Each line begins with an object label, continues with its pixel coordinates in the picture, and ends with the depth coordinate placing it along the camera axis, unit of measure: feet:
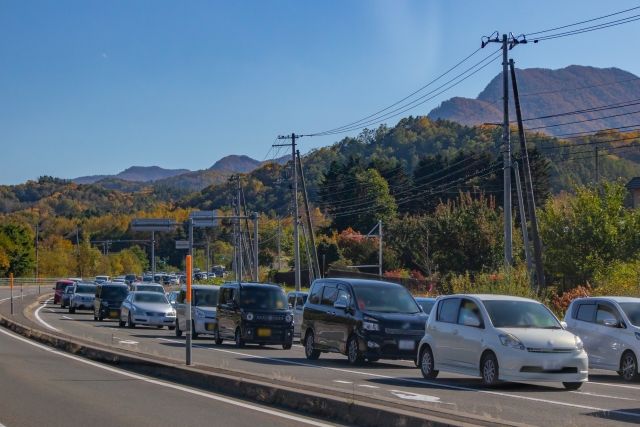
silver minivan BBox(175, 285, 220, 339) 110.73
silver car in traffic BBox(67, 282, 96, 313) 175.22
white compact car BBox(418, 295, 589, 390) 55.52
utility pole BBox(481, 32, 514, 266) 123.65
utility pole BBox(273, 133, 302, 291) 192.13
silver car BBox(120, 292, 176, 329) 129.70
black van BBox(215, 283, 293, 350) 93.76
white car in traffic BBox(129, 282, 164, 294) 157.11
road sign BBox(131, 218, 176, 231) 190.70
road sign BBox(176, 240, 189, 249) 183.13
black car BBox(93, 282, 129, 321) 148.87
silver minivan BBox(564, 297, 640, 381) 65.92
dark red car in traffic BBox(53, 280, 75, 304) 206.58
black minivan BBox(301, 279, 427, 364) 71.82
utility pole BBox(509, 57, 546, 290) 118.62
